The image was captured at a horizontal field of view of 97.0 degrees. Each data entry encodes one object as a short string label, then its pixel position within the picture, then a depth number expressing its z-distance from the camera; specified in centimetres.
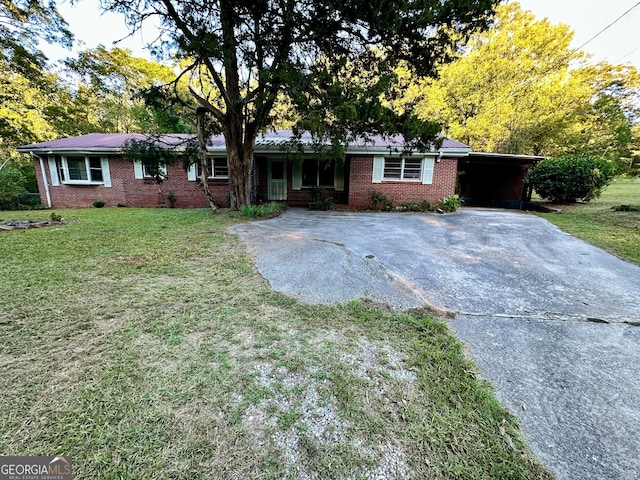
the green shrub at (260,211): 916
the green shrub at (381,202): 1195
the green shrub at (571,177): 1129
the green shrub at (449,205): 1157
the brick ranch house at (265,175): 1188
